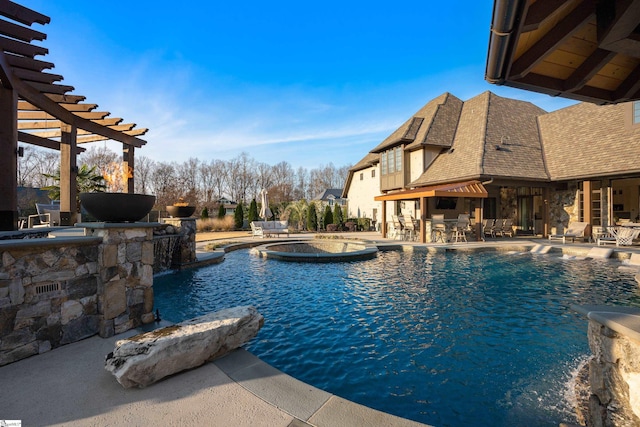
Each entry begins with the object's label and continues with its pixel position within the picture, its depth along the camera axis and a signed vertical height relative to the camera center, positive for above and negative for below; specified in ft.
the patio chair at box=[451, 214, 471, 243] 47.83 -2.96
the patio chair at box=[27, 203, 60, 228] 30.45 -0.65
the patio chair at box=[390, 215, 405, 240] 52.90 -3.63
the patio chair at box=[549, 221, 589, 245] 43.73 -3.22
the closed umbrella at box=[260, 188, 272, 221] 66.85 +0.66
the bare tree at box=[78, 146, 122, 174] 109.81 +21.48
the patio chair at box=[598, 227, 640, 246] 36.68 -3.29
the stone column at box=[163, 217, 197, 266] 28.48 -3.01
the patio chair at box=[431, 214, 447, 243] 47.71 -3.08
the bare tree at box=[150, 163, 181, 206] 122.62 +14.80
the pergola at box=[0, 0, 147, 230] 17.76 +9.16
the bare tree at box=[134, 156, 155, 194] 124.98 +16.76
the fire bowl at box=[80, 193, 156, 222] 11.82 +0.26
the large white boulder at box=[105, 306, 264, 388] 8.02 -4.14
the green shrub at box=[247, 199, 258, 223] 78.89 -0.57
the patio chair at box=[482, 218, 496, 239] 53.21 -2.95
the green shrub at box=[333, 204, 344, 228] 77.41 -1.45
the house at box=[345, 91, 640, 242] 44.83 +8.43
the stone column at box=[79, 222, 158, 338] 11.59 -2.69
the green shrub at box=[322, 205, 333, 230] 76.19 -1.93
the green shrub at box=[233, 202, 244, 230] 77.77 -1.88
